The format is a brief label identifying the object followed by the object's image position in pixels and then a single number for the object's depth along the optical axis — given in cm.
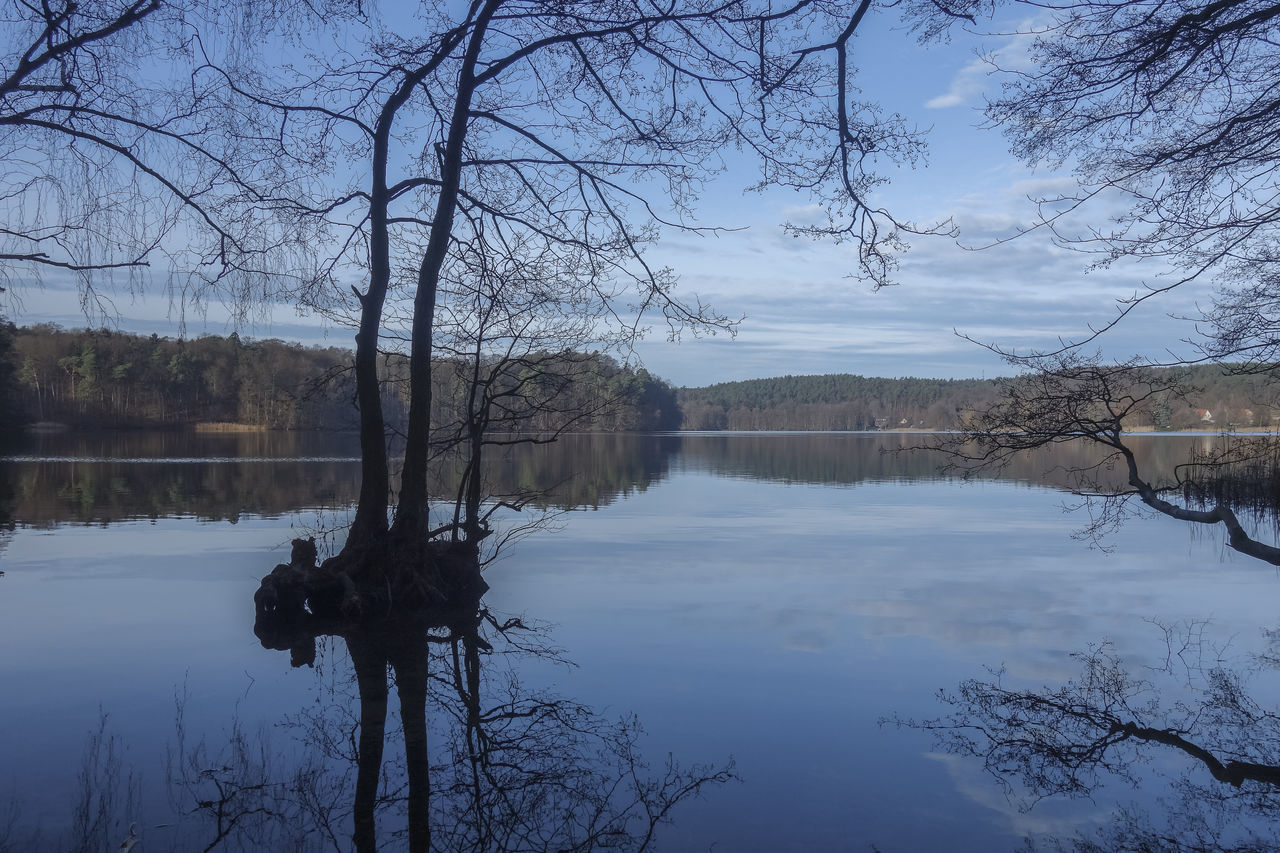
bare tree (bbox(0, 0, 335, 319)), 618
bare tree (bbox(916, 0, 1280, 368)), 582
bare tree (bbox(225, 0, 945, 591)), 1023
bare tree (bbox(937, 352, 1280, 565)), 684
